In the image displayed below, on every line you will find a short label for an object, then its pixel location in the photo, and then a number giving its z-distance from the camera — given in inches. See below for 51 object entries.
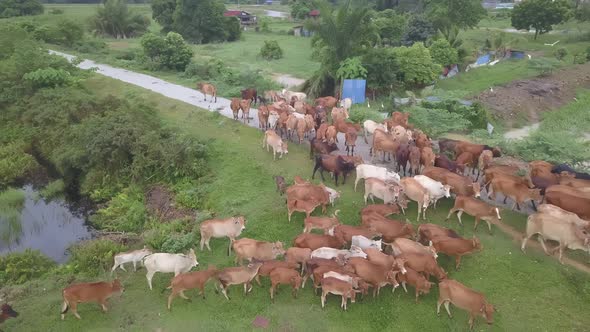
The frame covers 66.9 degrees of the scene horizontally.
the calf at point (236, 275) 385.1
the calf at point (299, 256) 405.4
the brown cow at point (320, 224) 452.4
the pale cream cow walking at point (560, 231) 408.5
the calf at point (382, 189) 491.8
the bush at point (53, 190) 665.6
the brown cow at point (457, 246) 409.4
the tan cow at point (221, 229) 451.8
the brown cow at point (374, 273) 379.2
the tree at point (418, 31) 1536.7
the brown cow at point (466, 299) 347.6
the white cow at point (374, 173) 534.9
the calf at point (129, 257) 425.4
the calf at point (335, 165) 567.5
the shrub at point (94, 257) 446.9
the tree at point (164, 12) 1883.9
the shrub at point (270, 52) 1493.6
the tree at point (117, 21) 1935.3
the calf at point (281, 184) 553.3
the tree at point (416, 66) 1069.1
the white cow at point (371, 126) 698.2
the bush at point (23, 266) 441.4
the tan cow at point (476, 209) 460.4
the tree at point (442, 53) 1250.0
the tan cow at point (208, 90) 927.7
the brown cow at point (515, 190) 485.1
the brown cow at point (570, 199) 454.9
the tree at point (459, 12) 1654.8
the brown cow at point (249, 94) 904.9
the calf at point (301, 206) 483.5
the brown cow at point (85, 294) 364.5
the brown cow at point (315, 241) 421.4
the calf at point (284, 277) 382.9
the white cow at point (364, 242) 418.6
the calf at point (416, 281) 376.8
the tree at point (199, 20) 1780.3
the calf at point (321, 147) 626.8
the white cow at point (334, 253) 404.5
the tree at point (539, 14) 1759.4
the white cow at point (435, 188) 495.2
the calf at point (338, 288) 365.1
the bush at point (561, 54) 1484.4
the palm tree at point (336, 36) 1014.4
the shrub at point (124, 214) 552.7
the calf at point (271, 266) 390.6
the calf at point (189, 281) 379.6
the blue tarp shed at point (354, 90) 979.9
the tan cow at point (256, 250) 417.1
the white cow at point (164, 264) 401.1
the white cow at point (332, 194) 517.2
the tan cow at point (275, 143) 645.9
